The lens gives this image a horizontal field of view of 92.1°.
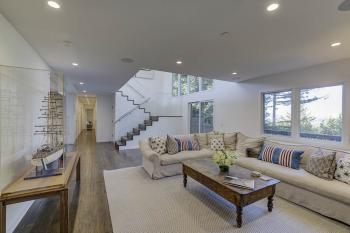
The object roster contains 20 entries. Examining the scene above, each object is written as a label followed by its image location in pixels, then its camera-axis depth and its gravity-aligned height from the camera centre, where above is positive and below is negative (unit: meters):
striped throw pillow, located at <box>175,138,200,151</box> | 4.45 -0.71
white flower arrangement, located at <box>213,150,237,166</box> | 2.76 -0.67
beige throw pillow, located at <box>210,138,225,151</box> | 4.71 -0.74
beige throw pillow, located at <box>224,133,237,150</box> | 4.76 -0.66
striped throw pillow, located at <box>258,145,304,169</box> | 3.21 -0.76
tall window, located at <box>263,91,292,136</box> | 4.61 +0.15
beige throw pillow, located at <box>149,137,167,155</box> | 4.21 -0.68
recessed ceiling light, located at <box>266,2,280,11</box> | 1.75 +1.18
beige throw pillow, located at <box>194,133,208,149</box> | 4.93 -0.63
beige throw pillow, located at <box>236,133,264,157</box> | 4.09 -0.66
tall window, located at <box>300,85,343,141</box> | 3.65 +0.12
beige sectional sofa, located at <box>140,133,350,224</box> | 2.30 -1.03
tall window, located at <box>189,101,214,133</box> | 7.39 +0.08
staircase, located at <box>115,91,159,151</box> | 7.15 -0.38
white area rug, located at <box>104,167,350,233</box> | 2.16 -1.40
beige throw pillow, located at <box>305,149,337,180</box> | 2.68 -0.77
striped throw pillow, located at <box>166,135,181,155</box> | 4.23 -0.71
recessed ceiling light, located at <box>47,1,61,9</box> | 1.72 +1.18
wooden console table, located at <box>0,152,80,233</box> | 1.74 -0.81
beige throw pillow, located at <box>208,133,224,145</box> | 4.88 -0.53
